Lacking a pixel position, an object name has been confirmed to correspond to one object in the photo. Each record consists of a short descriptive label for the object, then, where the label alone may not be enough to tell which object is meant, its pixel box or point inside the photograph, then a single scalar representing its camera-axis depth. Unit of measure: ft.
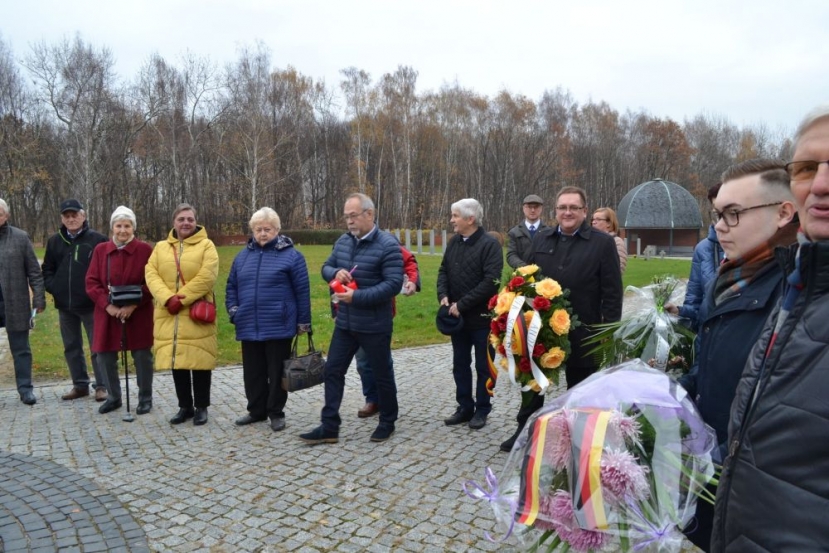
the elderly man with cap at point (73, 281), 22.48
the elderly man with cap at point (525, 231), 25.16
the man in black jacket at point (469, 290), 18.79
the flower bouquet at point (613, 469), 6.05
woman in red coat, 20.83
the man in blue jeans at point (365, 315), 17.97
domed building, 125.39
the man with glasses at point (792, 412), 4.05
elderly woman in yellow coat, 19.74
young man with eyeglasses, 7.34
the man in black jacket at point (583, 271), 15.62
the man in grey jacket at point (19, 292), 22.84
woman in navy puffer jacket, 19.39
